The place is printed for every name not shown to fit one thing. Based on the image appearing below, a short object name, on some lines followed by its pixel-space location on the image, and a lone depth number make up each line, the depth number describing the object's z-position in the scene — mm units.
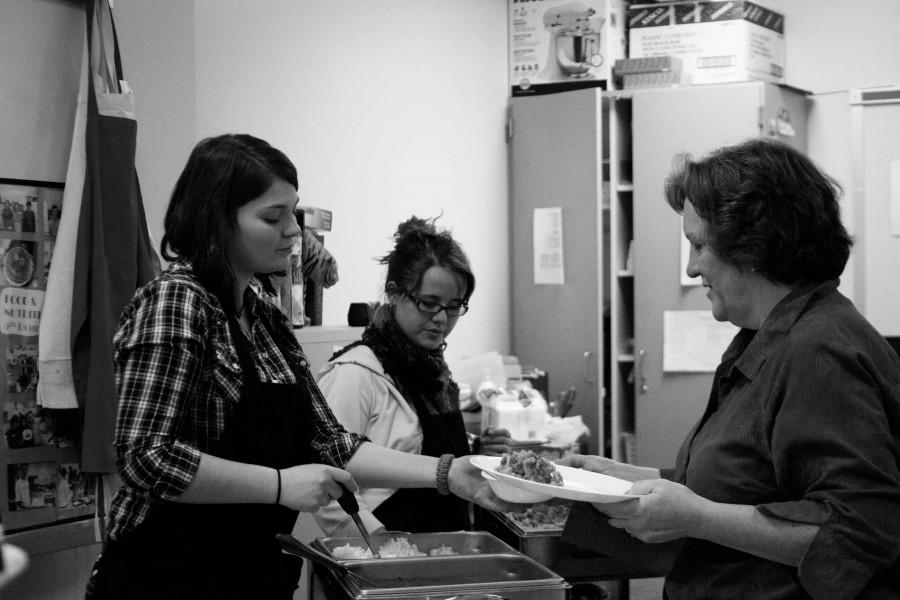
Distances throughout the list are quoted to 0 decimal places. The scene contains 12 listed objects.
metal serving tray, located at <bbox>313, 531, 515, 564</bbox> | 2174
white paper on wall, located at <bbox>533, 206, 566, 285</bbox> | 5316
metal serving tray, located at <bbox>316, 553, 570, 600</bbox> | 1841
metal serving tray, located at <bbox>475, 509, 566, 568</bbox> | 2629
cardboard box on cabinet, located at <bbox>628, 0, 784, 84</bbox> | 5227
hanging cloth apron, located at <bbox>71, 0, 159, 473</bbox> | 2562
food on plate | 1927
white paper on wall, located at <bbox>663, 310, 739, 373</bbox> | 5016
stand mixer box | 5277
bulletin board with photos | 2527
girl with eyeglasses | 2484
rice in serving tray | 2115
